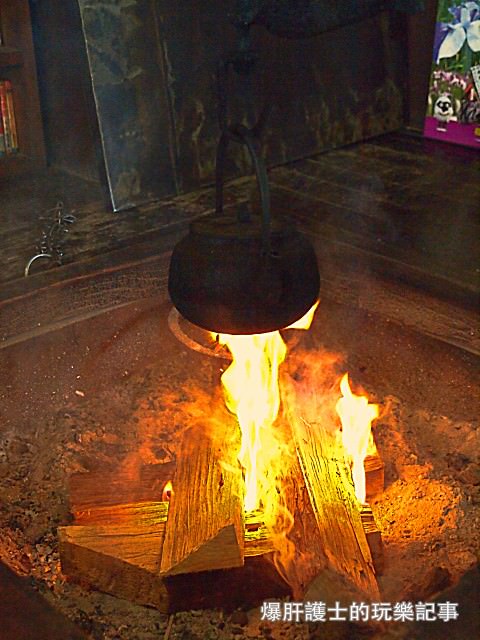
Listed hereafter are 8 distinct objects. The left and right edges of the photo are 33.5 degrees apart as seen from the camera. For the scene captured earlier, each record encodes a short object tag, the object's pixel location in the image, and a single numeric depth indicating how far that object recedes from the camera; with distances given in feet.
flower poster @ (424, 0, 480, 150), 11.57
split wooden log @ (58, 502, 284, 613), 4.66
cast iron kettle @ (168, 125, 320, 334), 4.47
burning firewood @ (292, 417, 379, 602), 3.99
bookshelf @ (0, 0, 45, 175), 11.46
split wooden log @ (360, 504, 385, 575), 5.08
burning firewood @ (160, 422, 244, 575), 4.58
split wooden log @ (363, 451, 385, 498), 5.77
